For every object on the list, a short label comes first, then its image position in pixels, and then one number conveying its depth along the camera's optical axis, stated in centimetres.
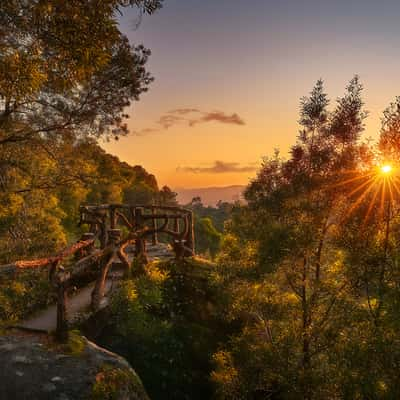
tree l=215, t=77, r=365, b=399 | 1074
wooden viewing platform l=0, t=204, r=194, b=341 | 786
